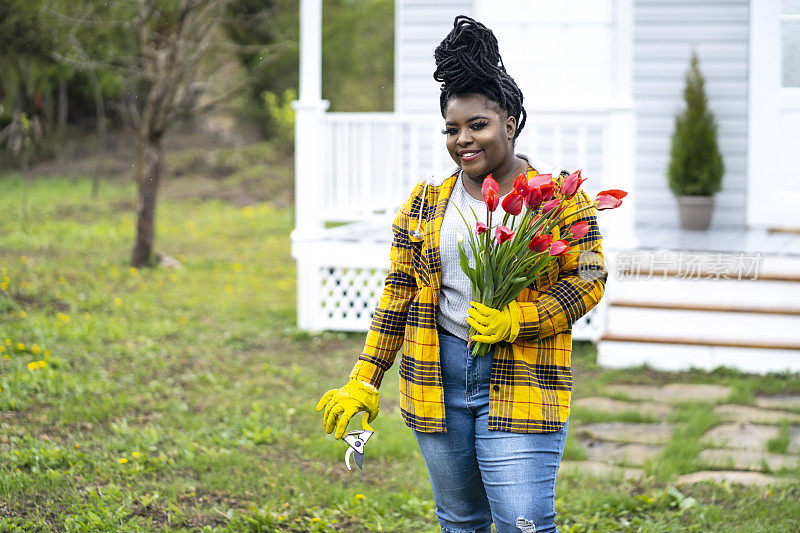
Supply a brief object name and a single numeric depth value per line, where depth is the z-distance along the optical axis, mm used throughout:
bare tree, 9031
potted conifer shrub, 8258
